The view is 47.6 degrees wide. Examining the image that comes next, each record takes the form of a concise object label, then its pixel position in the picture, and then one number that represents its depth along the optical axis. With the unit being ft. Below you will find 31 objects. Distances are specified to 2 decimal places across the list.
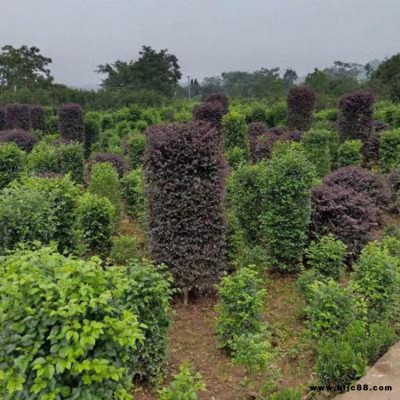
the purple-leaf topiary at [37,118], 60.26
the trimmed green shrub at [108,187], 23.34
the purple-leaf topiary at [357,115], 36.60
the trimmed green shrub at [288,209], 18.29
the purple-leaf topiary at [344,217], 19.16
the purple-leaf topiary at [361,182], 23.34
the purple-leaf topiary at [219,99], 47.57
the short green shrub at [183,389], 9.71
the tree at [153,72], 128.88
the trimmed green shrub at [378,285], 13.93
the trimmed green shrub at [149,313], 11.03
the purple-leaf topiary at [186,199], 15.55
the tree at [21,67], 125.90
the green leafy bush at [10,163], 25.39
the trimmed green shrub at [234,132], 35.78
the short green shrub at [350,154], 32.71
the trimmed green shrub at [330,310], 12.85
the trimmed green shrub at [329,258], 16.67
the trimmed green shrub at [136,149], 34.60
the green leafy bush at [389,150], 33.43
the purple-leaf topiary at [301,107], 42.93
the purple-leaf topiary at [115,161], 31.19
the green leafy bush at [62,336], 7.30
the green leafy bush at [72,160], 30.14
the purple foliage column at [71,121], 44.86
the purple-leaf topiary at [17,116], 51.55
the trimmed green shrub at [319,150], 30.96
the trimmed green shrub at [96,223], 18.79
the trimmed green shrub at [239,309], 13.04
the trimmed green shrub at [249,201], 19.85
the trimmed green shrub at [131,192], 25.08
